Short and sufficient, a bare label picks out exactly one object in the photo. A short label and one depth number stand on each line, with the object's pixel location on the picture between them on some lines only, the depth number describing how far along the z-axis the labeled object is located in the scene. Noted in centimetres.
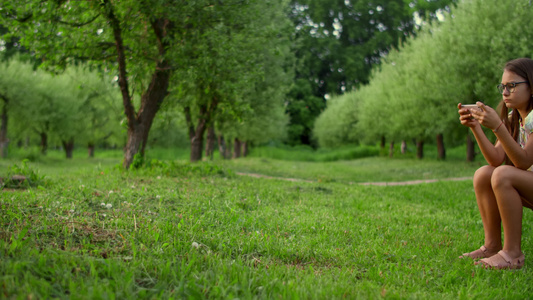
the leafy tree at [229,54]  900
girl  307
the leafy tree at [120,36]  777
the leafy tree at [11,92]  1986
